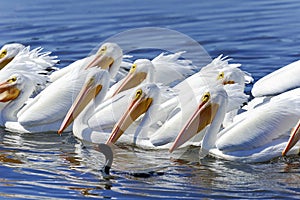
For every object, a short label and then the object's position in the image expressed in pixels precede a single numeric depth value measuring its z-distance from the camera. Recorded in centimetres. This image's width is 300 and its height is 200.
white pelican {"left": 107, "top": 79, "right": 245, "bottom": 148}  1575
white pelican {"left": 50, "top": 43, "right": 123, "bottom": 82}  1833
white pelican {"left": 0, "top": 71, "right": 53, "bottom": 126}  1814
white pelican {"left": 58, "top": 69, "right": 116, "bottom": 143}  1678
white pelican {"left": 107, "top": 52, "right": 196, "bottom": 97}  1741
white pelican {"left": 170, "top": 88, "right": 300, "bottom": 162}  1492
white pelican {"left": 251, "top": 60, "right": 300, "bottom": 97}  1706
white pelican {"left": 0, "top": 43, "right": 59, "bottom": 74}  1862
